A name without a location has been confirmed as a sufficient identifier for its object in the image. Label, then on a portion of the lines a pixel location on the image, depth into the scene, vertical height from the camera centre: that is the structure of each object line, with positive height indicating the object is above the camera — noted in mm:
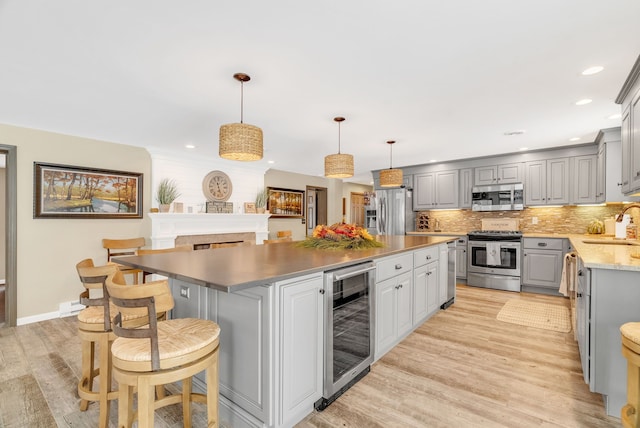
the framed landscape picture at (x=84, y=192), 3818 +276
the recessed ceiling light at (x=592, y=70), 2354 +1137
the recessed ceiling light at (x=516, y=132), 4066 +1101
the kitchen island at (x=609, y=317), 1859 -664
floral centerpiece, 2836 -256
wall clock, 5614 +502
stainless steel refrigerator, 6617 +11
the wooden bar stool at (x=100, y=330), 1689 -694
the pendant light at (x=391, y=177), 4453 +521
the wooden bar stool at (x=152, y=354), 1299 -628
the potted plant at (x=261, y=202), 6305 +218
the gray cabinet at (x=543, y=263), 4777 -818
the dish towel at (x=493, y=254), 5180 -712
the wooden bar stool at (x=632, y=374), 1444 -805
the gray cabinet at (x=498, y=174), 5457 +722
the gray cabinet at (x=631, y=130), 2457 +728
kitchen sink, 3393 -340
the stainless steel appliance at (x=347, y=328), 1933 -826
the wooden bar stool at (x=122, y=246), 4215 -481
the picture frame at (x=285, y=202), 6867 +236
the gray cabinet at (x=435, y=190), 6105 +473
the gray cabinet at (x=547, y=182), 5031 +527
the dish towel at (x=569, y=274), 3111 -688
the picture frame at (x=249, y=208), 6182 +89
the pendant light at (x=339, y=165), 3543 +570
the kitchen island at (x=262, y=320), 1608 -641
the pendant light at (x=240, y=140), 2445 +596
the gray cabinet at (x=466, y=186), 5918 +527
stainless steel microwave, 5384 +284
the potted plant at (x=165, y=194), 4816 +296
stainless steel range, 5059 -811
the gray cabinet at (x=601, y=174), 4143 +573
